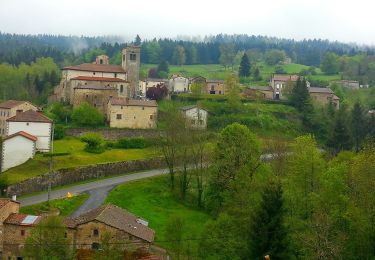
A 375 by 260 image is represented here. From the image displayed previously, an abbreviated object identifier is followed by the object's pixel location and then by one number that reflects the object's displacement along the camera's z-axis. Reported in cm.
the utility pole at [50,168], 4525
